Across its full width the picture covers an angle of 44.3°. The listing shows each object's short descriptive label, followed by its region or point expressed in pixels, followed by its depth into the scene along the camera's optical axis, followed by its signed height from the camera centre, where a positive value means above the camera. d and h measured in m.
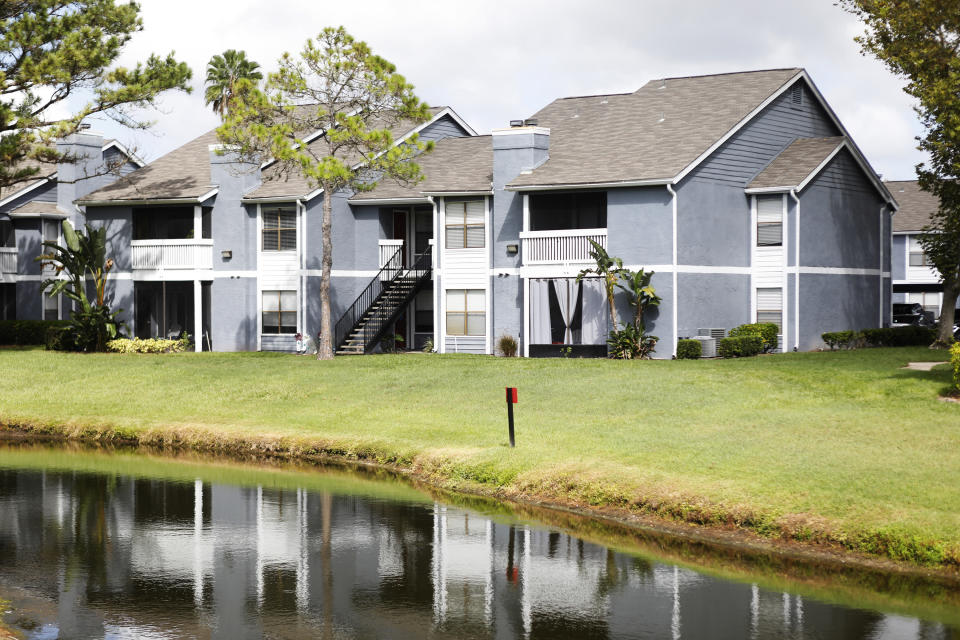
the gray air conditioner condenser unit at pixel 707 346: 36.47 -1.17
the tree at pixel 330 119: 37.06 +6.23
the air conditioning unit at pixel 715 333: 37.19 -0.78
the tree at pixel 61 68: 39.91 +8.46
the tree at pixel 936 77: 29.52 +6.09
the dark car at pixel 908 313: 57.22 -0.26
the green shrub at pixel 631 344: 36.09 -1.08
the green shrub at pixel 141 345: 42.06 -1.26
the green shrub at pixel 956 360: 23.72 -1.07
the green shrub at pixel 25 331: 47.78 -0.84
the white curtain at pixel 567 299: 38.22 +0.32
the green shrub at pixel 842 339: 38.34 -1.02
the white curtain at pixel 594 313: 37.69 -0.14
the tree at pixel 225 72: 67.50 +13.67
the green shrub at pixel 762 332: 37.16 -0.75
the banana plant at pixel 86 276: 42.19 +1.15
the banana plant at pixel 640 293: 36.19 +0.48
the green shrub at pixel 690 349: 35.75 -1.23
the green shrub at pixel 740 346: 35.69 -1.16
